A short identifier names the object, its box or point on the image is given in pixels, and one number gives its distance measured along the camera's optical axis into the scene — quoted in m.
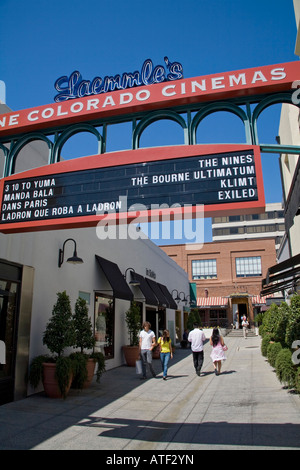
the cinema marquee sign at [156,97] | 5.72
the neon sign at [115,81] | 6.46
